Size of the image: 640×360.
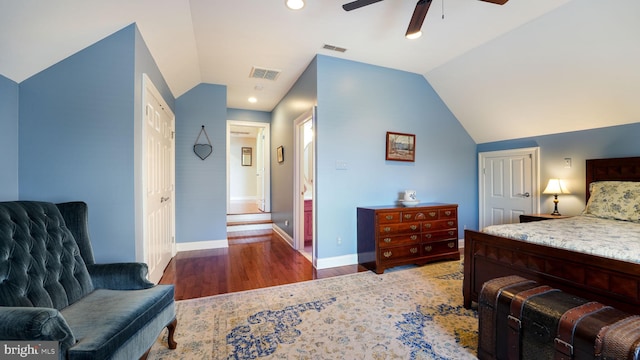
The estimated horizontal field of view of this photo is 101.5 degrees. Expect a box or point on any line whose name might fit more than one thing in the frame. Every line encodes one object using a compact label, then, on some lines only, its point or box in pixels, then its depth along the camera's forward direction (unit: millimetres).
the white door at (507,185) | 3920
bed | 1461
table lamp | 3479
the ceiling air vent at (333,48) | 3062
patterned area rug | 1692
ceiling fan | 1849
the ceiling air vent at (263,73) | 3699
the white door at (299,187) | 4051
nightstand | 3393
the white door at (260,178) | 6396
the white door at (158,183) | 2443
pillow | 2623
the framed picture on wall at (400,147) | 3652
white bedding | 1591
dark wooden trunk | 1124
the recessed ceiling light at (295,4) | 2246
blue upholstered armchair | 1009
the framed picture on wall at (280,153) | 4883
